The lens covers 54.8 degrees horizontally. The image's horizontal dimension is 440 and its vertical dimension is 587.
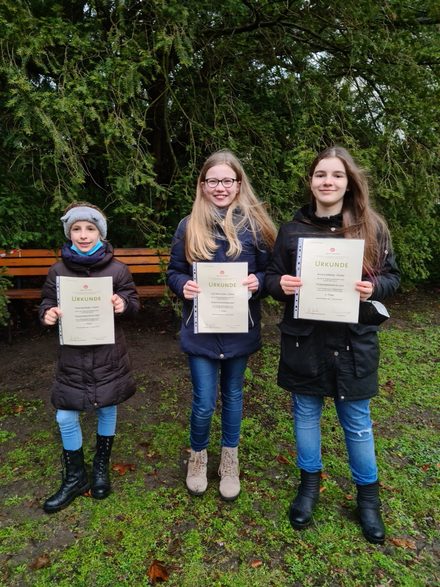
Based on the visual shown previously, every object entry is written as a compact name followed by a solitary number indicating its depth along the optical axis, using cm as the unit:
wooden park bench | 522
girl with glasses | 249
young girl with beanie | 253
